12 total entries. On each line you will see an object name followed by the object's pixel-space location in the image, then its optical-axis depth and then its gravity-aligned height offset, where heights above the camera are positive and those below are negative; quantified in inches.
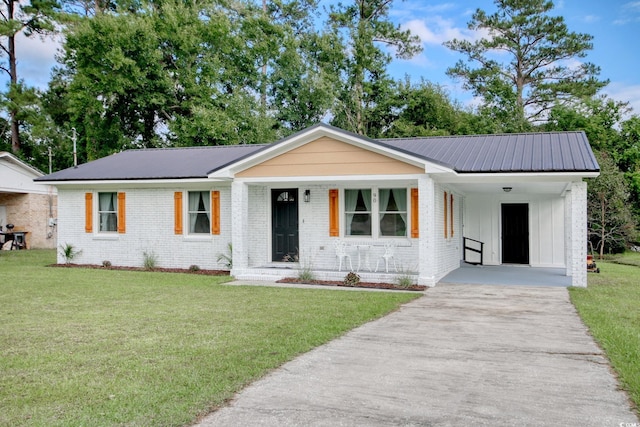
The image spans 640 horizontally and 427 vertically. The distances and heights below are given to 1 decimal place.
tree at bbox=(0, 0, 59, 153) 1200.8 +469.3
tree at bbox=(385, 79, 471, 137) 1216.8 +263.9
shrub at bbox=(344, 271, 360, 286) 483.9 -49.0
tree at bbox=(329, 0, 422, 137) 1230.3 +392.3
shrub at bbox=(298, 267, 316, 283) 502.6 -47.4
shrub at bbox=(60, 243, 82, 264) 647.1 -27.3
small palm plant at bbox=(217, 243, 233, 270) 579.6 -33.6
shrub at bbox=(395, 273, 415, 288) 465.1 -49.3
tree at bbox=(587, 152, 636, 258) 904.9 +20.0
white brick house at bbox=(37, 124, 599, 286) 470.3 +24.5
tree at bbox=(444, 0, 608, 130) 1173.1 +373.0
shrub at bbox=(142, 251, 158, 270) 606.5 -36.3
